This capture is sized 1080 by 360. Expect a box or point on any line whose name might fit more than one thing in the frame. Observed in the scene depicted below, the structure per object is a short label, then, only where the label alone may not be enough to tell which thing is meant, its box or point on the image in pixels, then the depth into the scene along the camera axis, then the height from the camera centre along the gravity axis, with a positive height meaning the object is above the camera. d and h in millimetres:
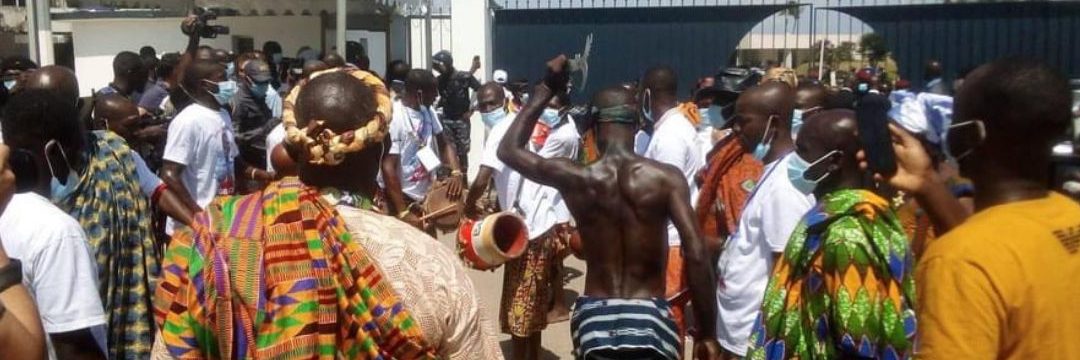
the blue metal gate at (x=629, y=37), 12664 -275
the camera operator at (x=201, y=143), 5684 -649
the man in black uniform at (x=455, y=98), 12094 -915
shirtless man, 4180 -885
